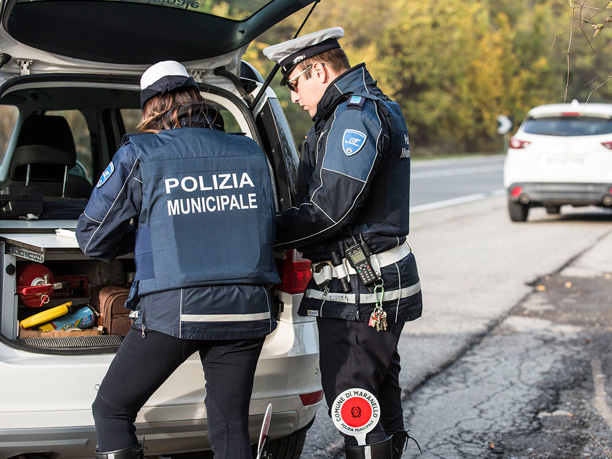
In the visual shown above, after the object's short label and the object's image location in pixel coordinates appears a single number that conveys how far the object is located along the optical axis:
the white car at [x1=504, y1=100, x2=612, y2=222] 13.25
